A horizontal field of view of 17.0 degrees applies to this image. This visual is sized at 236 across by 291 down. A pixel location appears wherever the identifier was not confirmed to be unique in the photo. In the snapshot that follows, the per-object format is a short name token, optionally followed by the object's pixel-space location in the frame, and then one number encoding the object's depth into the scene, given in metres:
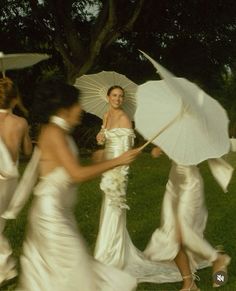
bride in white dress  8.17
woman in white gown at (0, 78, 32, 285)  7.04
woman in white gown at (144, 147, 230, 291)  7.09
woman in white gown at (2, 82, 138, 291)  4.73
